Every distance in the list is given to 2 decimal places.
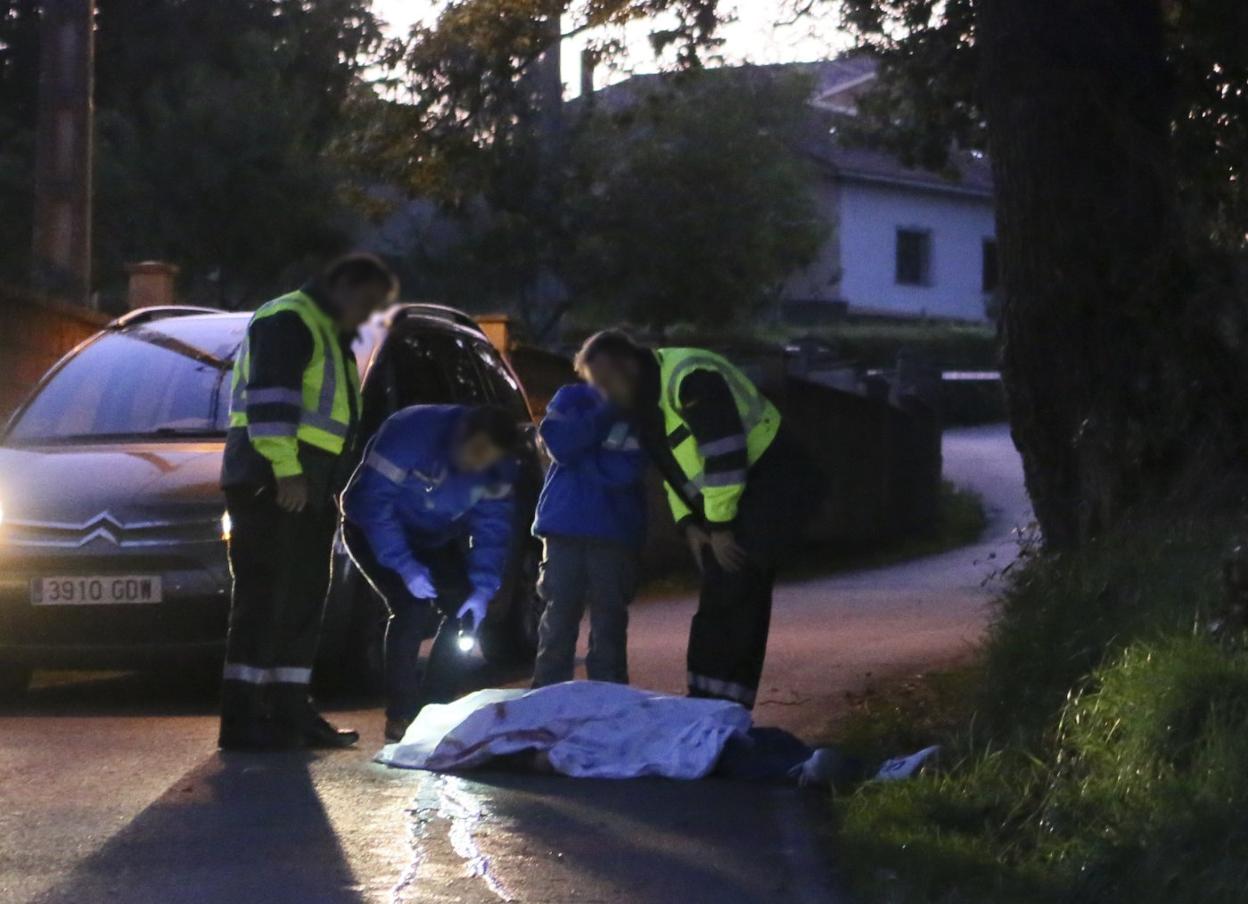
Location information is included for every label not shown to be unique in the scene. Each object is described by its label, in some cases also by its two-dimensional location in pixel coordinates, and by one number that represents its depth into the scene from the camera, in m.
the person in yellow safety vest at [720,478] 15.33
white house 87.12
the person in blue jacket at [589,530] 15.70
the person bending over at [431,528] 15.67
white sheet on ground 14.08
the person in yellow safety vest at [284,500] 14.38
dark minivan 16.80
